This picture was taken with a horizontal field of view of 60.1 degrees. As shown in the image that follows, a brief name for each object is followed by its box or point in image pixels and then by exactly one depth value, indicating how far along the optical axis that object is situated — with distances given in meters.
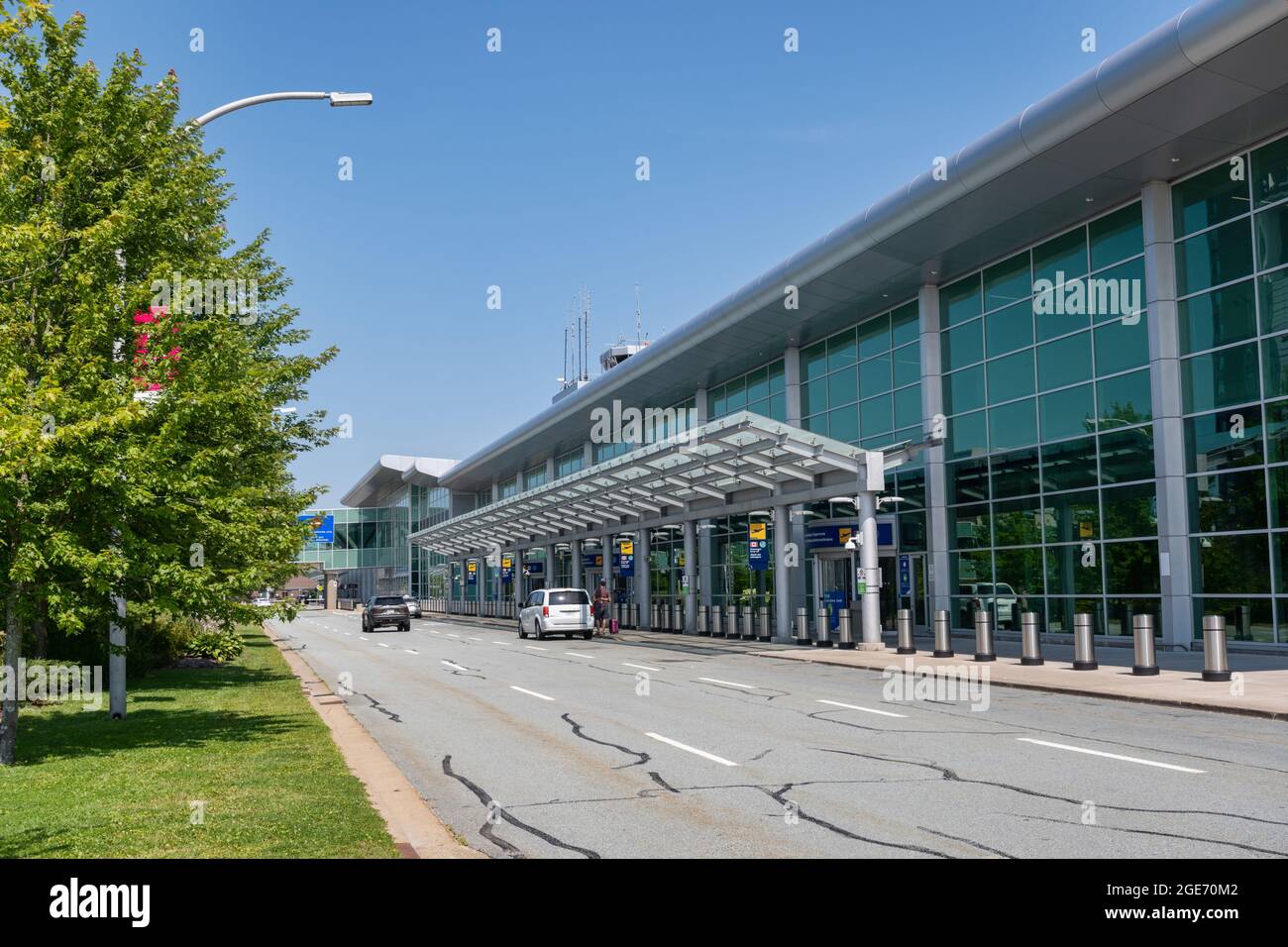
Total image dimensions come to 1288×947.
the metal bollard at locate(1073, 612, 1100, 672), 19.58
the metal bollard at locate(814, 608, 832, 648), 28.67
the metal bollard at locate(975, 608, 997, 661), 22.09
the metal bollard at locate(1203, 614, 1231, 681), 17.14
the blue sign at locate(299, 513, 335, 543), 14.30
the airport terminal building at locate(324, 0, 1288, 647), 21.50
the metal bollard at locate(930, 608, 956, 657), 23.20
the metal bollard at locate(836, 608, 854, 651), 27.80
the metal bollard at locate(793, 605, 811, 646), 29.81
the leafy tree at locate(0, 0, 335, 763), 10.34
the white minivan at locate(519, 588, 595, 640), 36.95
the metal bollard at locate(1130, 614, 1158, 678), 18.41
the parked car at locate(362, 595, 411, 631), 46.56
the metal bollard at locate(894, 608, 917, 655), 24.66
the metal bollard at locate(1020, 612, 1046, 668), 21.05
